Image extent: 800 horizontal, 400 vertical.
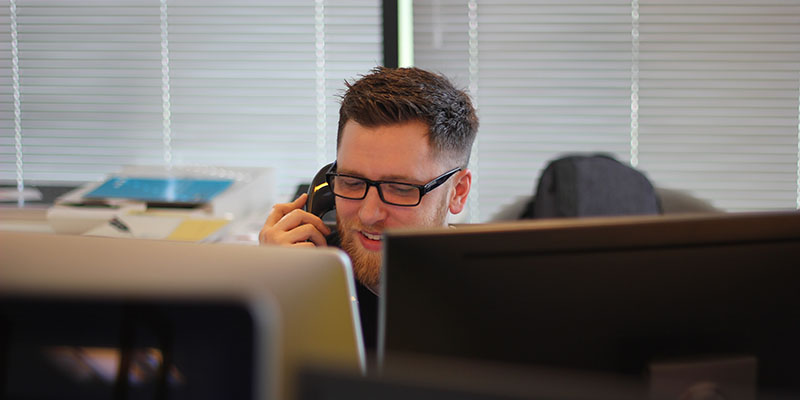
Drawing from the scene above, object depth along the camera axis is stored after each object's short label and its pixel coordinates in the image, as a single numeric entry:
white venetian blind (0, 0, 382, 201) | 3.09
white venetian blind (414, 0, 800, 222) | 3.02
